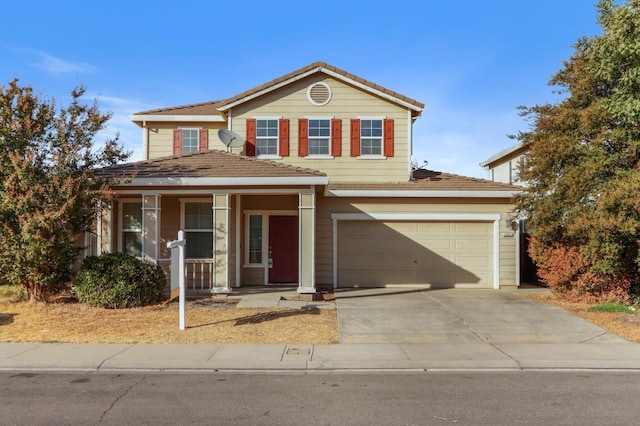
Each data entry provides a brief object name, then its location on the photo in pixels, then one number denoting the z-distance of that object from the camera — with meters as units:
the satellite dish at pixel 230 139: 14.66
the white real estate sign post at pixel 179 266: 9.03
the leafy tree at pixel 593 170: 10.68
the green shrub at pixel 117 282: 10.70
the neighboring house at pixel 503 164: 22.28
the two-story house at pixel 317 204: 12.68
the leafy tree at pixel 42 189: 10.26
